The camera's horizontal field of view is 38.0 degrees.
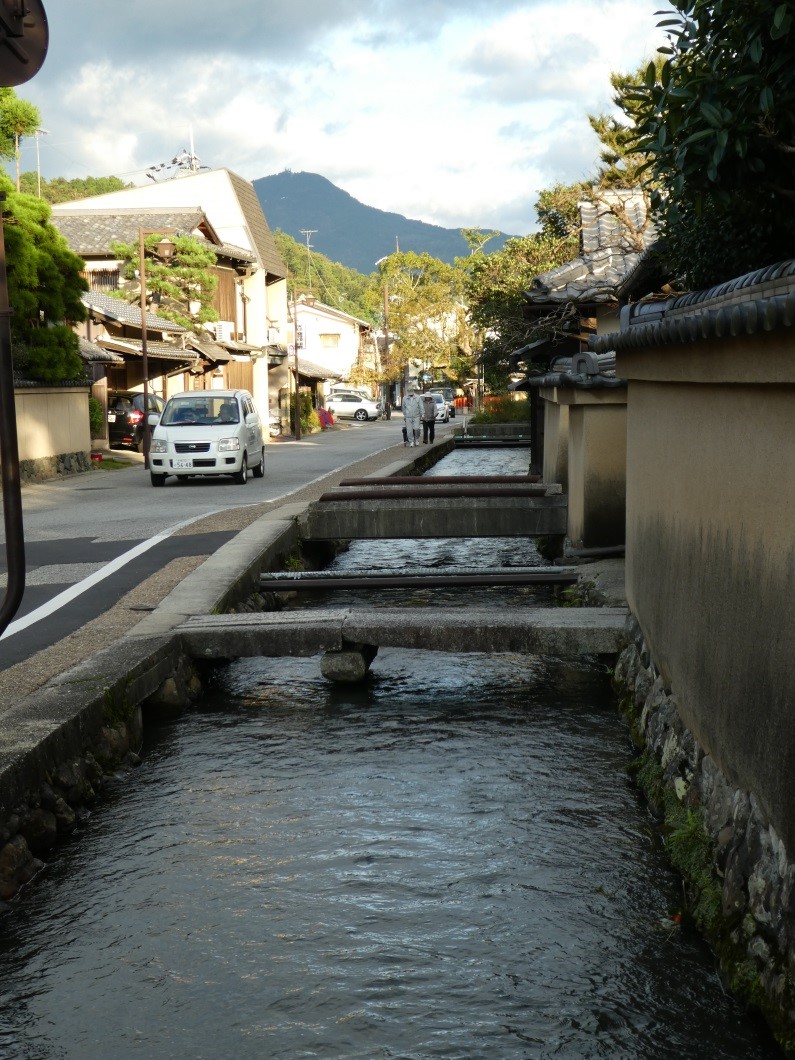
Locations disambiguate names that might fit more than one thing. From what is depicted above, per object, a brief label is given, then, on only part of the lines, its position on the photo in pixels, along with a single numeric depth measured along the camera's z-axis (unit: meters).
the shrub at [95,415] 31.56
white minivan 22.64
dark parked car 34.06
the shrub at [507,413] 45.85
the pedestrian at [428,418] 34.22
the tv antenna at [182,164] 58.03
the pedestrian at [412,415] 33.22
